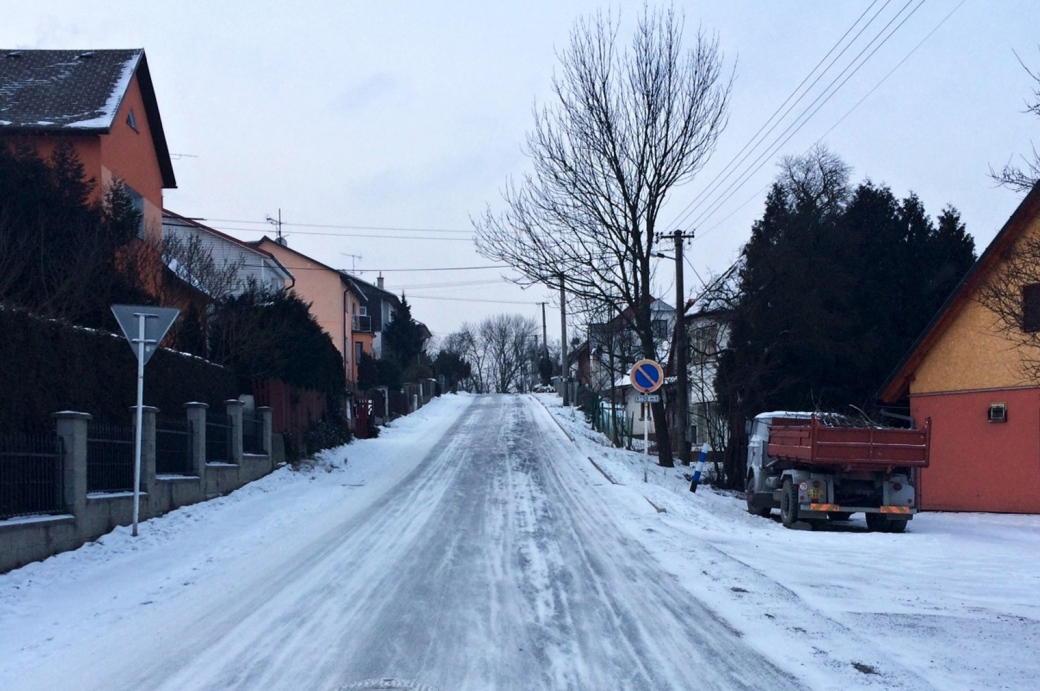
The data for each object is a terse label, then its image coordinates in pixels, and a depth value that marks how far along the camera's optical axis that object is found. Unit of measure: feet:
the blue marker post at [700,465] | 71.47
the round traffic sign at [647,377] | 68.49
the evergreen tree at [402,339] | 270.46
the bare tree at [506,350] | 416.26
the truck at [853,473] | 52.85
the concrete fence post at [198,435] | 55.26
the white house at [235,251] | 130.52
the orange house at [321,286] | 191.21
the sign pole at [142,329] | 41.70
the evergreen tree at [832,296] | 98.84
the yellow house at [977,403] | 66.54
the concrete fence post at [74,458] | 38.06
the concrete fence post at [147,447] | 46.57
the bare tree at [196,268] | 76.48
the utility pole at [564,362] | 197.57
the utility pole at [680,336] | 88.17
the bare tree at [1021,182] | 44.85
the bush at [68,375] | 37.34
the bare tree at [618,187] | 88.33
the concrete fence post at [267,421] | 72.69
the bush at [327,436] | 87.71
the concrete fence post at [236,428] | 64.18
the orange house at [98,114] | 80.23
